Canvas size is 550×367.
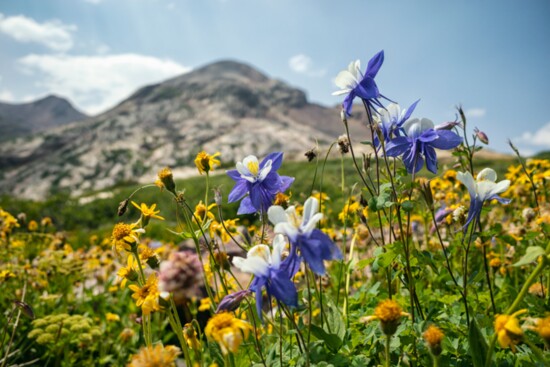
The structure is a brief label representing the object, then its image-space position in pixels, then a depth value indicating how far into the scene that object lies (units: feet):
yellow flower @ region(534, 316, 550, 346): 0.91
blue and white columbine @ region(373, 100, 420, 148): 1.43
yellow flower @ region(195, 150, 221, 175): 1.65
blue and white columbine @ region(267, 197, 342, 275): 0.94
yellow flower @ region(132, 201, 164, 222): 1.68
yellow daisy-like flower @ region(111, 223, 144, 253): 1.45
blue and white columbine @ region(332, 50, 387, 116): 1.36
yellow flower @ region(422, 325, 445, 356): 0.99
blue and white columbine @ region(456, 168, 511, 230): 1.16
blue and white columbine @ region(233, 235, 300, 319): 0.98
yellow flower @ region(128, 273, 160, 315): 1.28
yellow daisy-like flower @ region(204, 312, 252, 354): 0.92
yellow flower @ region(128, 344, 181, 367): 0.94
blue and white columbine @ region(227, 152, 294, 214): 1.34
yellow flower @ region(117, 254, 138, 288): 1.51
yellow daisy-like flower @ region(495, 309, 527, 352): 0.87
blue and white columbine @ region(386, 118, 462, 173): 1.33
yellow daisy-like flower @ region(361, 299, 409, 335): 0.99
